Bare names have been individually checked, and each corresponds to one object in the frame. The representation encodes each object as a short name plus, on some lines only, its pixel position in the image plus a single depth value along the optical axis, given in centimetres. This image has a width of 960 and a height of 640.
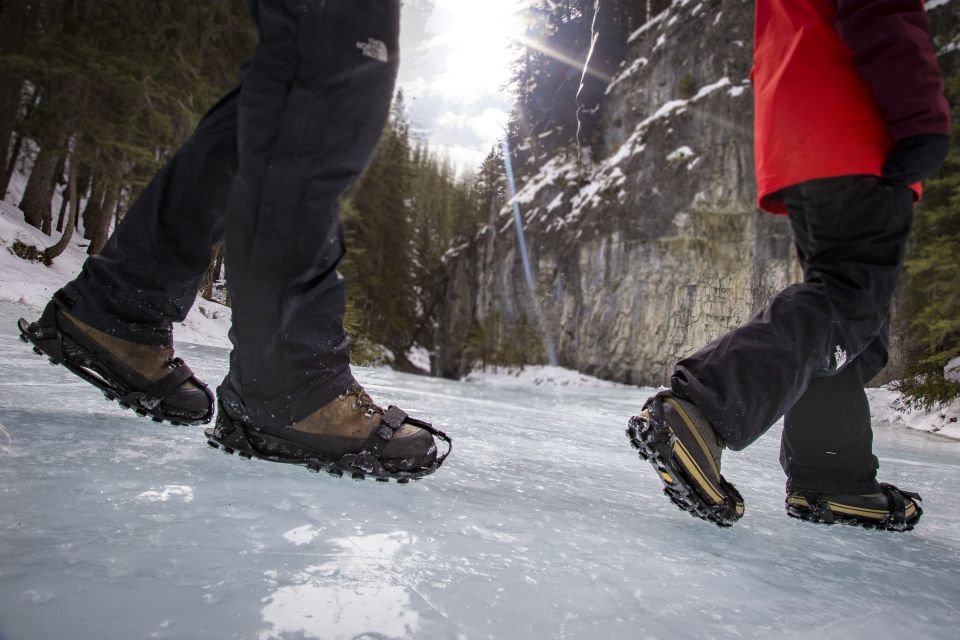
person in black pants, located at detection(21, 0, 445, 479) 90
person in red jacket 106
